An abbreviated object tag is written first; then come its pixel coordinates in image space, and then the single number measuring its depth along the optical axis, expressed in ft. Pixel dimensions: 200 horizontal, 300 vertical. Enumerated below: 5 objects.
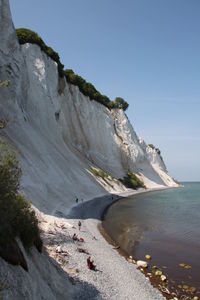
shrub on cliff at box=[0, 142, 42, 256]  34.65
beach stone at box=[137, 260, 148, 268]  58.59
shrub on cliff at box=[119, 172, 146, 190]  226.73
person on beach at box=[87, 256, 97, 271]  49.71
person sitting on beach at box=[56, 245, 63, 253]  53.30
